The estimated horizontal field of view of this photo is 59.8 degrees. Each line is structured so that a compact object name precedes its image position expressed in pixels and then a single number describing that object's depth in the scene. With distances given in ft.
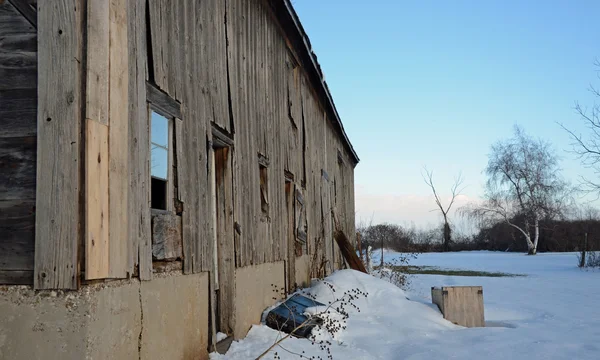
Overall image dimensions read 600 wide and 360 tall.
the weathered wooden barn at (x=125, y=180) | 10.84
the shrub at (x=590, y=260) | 78.33
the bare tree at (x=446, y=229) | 173.06
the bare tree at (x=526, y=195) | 135.54
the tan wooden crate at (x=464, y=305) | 30.58
